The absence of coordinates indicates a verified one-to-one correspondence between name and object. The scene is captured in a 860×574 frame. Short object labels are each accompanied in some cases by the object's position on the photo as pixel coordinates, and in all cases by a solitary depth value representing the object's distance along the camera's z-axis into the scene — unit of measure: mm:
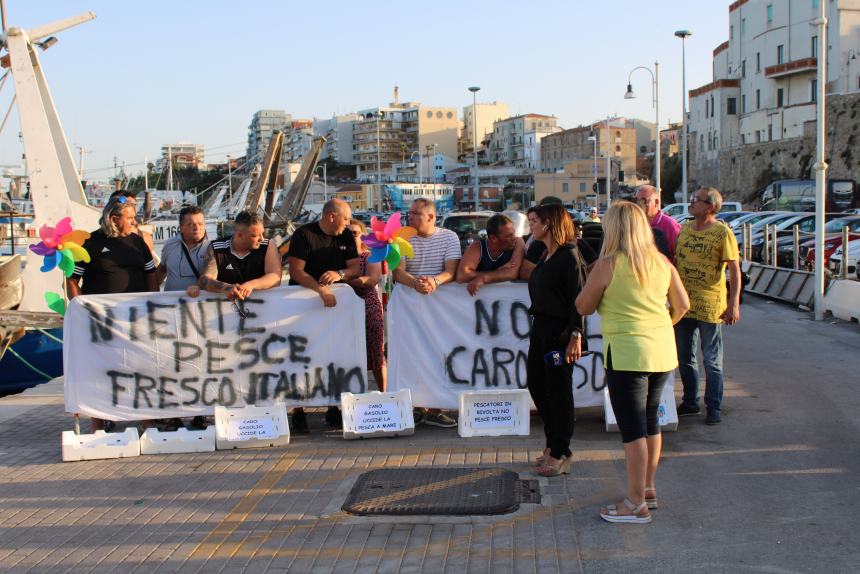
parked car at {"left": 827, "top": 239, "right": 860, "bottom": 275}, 17950
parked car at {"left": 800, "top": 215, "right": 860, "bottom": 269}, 18778
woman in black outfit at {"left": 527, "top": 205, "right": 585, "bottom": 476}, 5680
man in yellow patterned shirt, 6941
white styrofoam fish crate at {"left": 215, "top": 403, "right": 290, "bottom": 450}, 6887
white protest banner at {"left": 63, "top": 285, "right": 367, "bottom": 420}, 7156
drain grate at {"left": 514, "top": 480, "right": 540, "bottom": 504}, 5414
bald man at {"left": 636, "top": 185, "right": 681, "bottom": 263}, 7426
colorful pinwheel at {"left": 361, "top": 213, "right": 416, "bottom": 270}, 6812
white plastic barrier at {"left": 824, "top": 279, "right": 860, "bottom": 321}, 12758
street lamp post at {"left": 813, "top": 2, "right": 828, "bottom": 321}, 13250
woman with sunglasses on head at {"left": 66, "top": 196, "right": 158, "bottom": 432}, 7273
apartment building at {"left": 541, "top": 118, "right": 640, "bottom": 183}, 123875
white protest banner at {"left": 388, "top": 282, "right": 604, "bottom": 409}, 7371
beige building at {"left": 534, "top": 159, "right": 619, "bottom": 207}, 108362
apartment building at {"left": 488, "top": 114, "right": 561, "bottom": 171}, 156562
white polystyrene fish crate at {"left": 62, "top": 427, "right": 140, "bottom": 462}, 6719
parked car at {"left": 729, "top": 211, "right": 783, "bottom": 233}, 30561
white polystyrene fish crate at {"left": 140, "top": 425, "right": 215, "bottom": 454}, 6840
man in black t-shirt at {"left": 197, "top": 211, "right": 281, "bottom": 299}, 7121
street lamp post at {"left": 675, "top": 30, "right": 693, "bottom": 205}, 38566
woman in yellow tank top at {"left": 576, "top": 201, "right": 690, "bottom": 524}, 4887
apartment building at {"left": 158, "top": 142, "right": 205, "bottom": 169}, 180625
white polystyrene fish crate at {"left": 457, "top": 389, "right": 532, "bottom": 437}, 6988
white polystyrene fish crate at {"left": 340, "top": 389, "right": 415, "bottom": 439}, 7016
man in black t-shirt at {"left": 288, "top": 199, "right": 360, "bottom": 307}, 7262
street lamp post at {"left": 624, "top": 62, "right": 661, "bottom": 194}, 37978
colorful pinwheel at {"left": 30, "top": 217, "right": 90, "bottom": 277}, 6941
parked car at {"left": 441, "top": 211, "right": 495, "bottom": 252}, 22141
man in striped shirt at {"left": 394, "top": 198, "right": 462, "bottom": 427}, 7359
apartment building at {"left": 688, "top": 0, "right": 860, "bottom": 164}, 64438
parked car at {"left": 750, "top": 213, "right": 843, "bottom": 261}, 23733
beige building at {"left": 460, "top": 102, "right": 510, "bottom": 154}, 187125
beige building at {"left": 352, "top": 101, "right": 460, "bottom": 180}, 185625
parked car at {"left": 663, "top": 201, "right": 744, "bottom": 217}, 41522
